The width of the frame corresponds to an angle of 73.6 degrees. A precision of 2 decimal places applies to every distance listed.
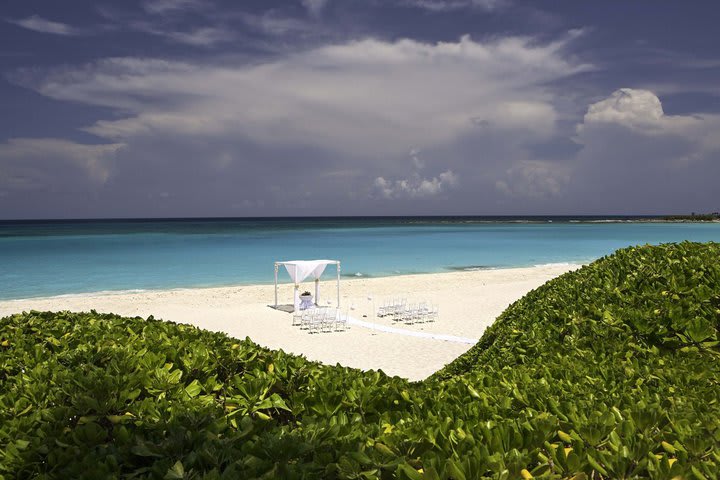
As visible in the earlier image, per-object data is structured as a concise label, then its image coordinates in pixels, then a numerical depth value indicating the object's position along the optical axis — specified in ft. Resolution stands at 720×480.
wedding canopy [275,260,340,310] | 62.44
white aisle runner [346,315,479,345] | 46.19
